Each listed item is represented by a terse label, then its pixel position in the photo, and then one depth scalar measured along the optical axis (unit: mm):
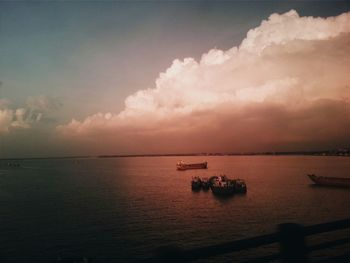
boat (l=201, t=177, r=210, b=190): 88594
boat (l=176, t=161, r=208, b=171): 190362
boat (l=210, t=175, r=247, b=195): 77125
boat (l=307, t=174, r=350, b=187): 86812
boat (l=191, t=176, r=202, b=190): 88812
